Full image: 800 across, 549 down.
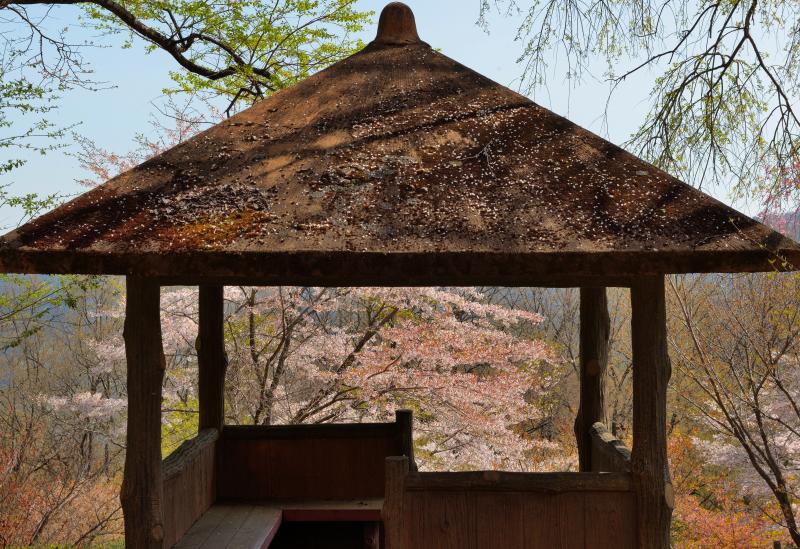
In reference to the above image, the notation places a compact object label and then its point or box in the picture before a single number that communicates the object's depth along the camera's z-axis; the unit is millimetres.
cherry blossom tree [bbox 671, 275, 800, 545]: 9062
